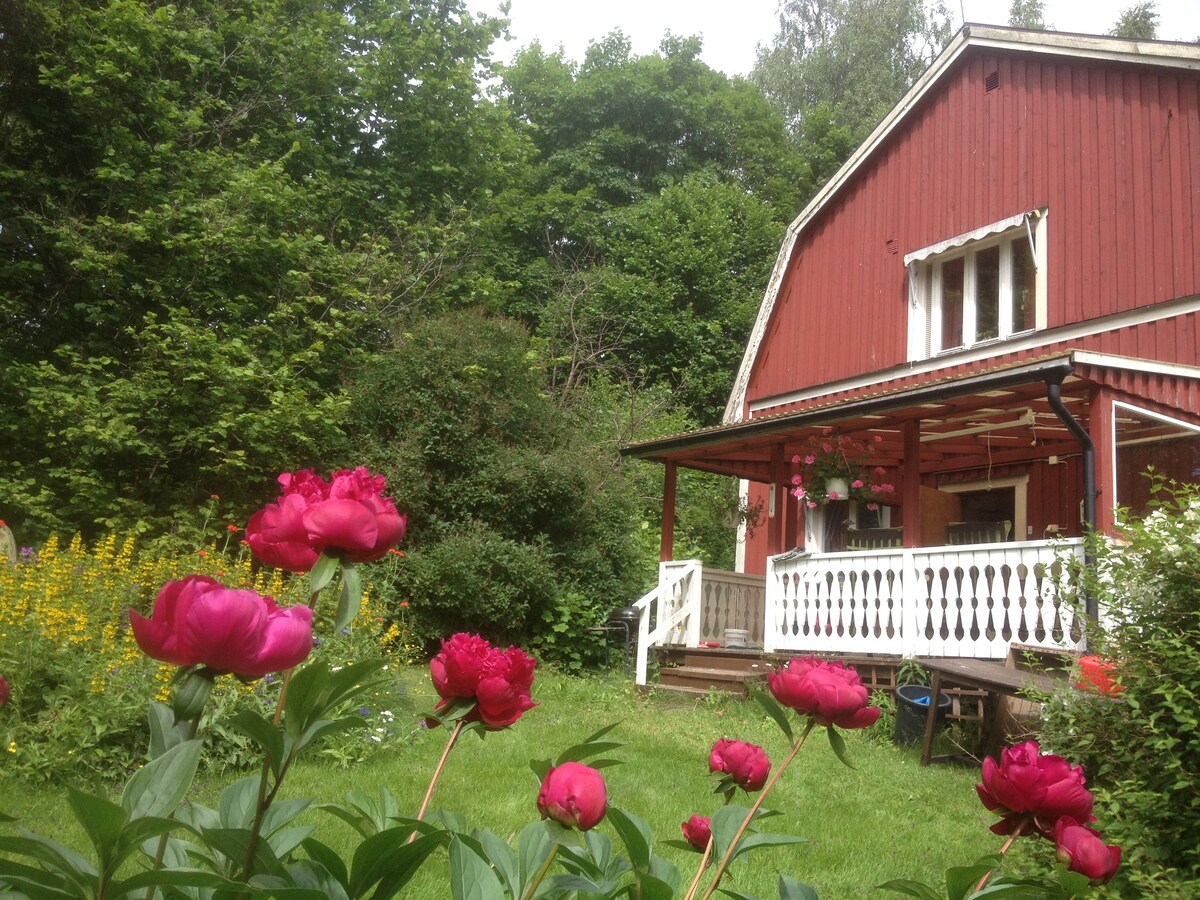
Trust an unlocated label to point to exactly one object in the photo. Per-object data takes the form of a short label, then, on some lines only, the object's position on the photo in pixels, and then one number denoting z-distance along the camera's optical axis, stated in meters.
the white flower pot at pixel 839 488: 10.92
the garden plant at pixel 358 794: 1.00
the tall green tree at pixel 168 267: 13.27
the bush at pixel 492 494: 12.35
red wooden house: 9.23
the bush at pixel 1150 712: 3.27
